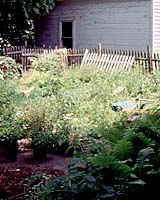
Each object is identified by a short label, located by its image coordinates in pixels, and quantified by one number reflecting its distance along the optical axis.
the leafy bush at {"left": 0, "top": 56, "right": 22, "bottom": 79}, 11.65
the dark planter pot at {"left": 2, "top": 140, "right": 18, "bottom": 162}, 7.61
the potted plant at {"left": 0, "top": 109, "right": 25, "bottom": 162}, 7.36
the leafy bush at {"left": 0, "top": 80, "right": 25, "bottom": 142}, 7.36
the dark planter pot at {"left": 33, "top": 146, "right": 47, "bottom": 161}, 7.57
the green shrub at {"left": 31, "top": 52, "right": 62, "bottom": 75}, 14.45
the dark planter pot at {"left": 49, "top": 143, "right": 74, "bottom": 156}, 7.64
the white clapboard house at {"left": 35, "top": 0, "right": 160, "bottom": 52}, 16.30
